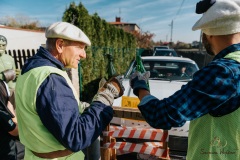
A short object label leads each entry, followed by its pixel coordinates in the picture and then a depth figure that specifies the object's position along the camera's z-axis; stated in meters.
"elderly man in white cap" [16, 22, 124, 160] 1.31
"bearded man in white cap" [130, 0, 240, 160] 1.11
